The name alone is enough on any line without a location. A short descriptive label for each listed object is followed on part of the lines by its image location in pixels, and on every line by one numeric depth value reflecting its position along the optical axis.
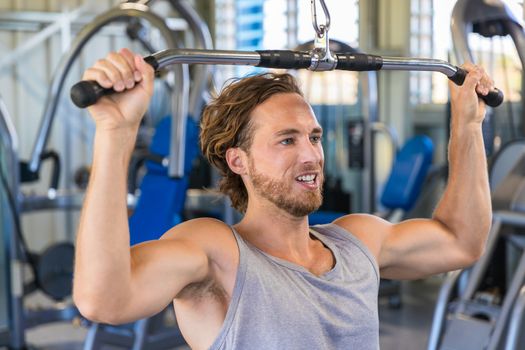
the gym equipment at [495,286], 2.73
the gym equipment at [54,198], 3.69
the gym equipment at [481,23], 2.71
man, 1.19
